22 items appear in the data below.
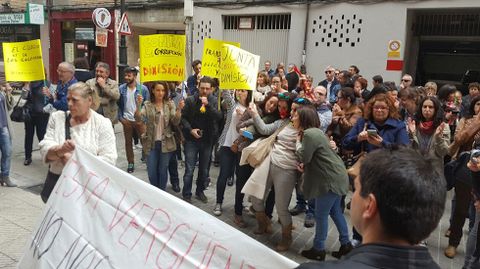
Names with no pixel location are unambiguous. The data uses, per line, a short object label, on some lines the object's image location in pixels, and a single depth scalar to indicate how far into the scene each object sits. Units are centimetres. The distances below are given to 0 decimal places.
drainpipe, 1245
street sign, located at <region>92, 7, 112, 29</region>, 1109
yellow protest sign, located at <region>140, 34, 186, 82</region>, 528
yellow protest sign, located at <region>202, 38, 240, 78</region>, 545
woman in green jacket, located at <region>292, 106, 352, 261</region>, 395
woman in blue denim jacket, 400
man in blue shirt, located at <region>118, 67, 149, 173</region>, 694
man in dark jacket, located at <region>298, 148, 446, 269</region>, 123
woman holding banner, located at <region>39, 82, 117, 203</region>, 328
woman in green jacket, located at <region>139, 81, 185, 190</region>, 529
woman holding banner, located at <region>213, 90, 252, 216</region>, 525
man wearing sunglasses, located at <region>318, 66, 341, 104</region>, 909
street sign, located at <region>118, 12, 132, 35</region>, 1059
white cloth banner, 195
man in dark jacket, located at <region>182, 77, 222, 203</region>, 539
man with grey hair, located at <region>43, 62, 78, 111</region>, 576
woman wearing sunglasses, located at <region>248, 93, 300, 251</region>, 432
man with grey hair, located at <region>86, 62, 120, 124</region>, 661
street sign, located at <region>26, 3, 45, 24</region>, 1923
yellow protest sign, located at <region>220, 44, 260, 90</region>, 498
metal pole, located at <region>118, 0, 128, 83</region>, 1210
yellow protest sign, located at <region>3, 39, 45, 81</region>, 569
